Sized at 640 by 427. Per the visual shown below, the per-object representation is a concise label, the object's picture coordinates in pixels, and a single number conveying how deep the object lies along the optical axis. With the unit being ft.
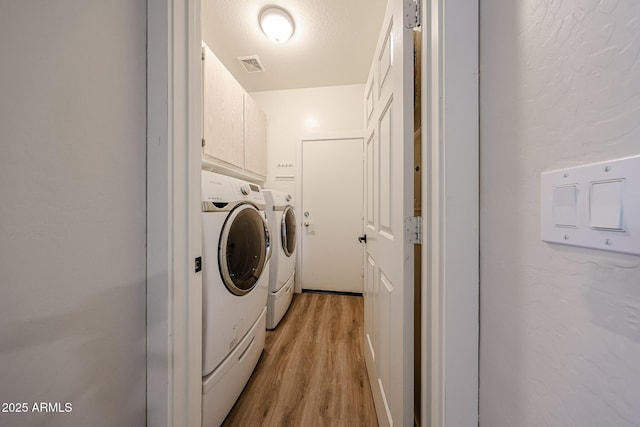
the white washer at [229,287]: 2.88
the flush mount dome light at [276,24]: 5.04
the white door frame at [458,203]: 1.76
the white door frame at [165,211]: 2.13
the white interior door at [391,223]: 2.27
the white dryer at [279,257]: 5.91
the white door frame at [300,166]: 8.06
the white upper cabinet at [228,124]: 4.72
